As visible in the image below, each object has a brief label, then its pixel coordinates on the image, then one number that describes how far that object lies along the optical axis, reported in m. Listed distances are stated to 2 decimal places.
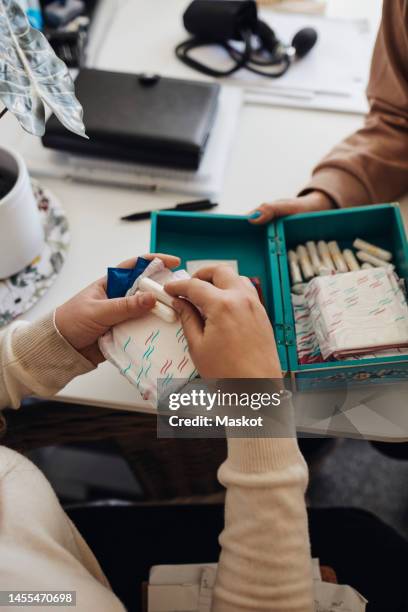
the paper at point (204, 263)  0.69
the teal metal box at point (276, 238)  0.62
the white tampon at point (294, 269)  0.67
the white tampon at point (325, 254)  0.68
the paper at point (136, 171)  0.81
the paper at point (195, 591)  0.59
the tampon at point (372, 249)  0.68
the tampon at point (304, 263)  0.68
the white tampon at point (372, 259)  0.68
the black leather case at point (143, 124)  0.78
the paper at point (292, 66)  0.94
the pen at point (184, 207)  0.78
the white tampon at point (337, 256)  0.68
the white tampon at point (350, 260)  0.68
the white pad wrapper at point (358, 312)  0.57
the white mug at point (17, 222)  0.62
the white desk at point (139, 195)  0.64
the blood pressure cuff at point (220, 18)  0.95
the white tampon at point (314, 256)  0.68
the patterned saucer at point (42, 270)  0.68
